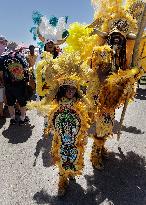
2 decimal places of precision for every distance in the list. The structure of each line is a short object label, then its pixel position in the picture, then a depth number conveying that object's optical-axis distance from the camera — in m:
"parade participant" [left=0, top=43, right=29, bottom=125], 3.37
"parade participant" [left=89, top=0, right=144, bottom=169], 2.39
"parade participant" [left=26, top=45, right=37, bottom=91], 4.57
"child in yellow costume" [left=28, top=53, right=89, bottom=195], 2.08
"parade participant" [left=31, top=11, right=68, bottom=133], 3.35
